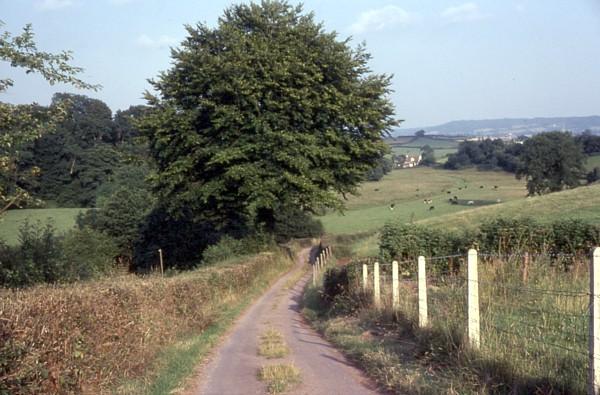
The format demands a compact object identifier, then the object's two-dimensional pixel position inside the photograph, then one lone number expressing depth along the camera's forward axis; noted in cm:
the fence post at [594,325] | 658
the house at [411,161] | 13225
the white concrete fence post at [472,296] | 937
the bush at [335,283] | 2035
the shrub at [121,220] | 5559
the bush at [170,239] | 5044
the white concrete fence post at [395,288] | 1369
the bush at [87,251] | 2041
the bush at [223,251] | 3619
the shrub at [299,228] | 6525
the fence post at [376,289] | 1530
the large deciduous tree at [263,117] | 3462
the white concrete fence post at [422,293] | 1156
